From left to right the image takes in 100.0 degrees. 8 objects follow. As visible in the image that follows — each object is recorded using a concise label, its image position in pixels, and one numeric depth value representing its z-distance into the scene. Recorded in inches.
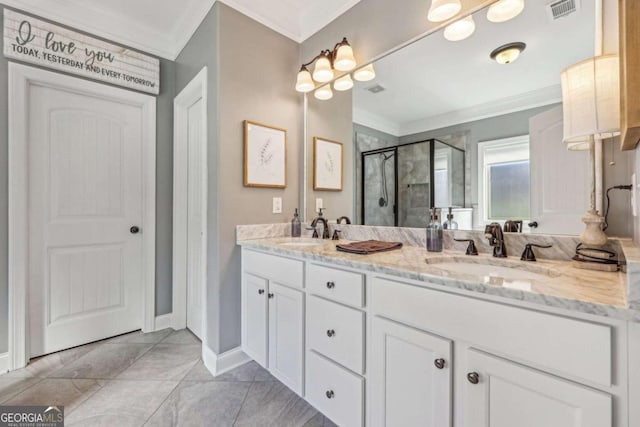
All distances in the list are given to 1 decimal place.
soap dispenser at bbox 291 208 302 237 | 83.1
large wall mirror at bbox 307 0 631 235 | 43.4
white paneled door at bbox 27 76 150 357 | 77.2
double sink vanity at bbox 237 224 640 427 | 25.3
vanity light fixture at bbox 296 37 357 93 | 70.4
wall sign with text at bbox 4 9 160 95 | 71.3
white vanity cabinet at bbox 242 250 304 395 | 56.1
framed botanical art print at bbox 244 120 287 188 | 75.6
